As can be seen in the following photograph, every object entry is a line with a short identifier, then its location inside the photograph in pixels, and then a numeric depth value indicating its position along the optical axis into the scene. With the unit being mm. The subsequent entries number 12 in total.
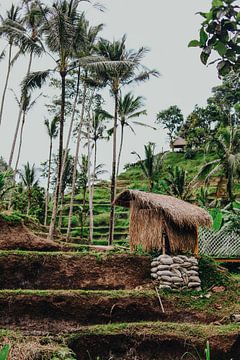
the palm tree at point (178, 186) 20297
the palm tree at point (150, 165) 20859
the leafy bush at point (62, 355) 5805
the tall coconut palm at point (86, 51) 16016
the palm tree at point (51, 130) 25109
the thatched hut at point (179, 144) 42219
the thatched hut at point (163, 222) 10023
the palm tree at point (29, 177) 23992
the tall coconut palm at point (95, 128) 23314
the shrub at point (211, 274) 10062
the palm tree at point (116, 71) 18234
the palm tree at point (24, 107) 20861
